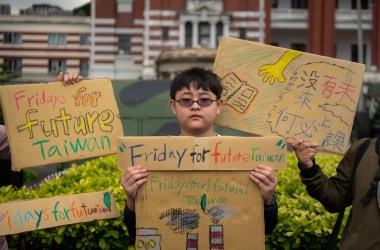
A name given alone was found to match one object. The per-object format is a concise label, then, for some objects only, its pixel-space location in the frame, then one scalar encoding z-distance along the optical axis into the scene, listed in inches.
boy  104.6
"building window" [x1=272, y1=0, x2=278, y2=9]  1674.5
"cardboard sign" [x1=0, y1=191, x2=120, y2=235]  119.1
